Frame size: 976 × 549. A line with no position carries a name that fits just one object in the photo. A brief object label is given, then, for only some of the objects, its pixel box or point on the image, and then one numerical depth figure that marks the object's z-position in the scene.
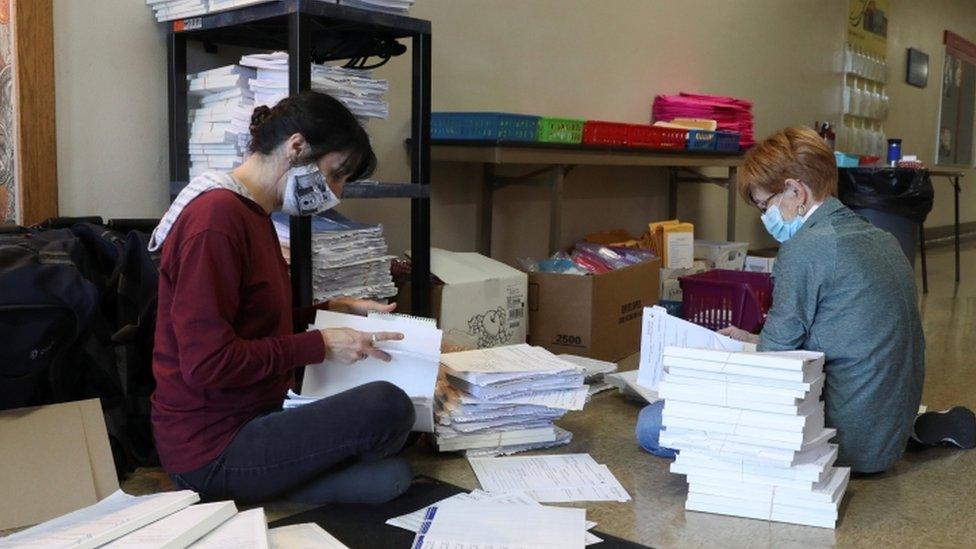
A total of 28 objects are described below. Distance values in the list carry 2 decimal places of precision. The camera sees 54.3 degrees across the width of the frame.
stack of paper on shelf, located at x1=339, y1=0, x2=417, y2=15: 2.68
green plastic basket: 3.76
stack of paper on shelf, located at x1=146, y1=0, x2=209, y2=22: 2.72
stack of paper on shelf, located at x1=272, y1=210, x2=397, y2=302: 2.71
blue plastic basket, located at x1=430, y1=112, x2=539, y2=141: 3.56
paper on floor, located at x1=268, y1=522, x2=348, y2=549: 1.86
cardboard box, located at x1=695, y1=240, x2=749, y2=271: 5.01
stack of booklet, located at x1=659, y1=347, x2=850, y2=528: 2.05
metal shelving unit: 2.52
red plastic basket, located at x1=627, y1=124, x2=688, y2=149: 4.35
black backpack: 2.12
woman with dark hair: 1.92
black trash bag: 5.51
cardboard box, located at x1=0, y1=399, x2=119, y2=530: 2.04
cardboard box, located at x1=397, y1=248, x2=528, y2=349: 3.22
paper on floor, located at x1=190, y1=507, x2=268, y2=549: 1.72
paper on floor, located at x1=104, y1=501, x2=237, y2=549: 1.68
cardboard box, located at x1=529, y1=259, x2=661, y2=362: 3.54
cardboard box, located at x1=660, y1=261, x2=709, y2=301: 4.36
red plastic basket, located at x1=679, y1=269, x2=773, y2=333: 3.71
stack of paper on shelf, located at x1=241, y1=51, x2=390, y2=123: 2.63
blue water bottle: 6.44
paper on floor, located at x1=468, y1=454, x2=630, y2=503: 2.23
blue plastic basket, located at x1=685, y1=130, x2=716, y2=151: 4.80
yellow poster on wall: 7.74
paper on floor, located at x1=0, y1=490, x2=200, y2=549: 1.73
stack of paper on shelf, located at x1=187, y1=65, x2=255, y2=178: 2.72
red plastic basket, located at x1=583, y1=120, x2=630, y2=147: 4.02
